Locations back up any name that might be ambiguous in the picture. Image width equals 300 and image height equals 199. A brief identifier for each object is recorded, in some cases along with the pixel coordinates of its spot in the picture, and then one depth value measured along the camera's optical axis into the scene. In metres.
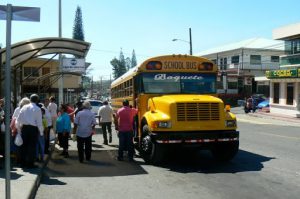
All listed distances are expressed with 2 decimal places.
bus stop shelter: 10.51
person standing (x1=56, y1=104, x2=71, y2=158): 10.28
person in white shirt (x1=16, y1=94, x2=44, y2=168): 7.81
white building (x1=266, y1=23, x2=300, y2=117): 28.61
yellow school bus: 8.69
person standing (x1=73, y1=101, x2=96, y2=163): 9.40
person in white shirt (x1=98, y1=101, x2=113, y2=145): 13.06
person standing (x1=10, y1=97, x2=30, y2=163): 8.18
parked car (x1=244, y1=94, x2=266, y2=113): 33.14
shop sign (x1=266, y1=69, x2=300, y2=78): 28.11
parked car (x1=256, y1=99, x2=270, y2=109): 34.92
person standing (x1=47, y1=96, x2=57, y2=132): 12.75
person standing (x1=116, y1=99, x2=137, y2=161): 9.59
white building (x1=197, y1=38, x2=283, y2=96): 50.08
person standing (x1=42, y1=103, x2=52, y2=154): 10.20
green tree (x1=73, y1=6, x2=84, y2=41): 68.10
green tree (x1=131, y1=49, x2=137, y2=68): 111.15
